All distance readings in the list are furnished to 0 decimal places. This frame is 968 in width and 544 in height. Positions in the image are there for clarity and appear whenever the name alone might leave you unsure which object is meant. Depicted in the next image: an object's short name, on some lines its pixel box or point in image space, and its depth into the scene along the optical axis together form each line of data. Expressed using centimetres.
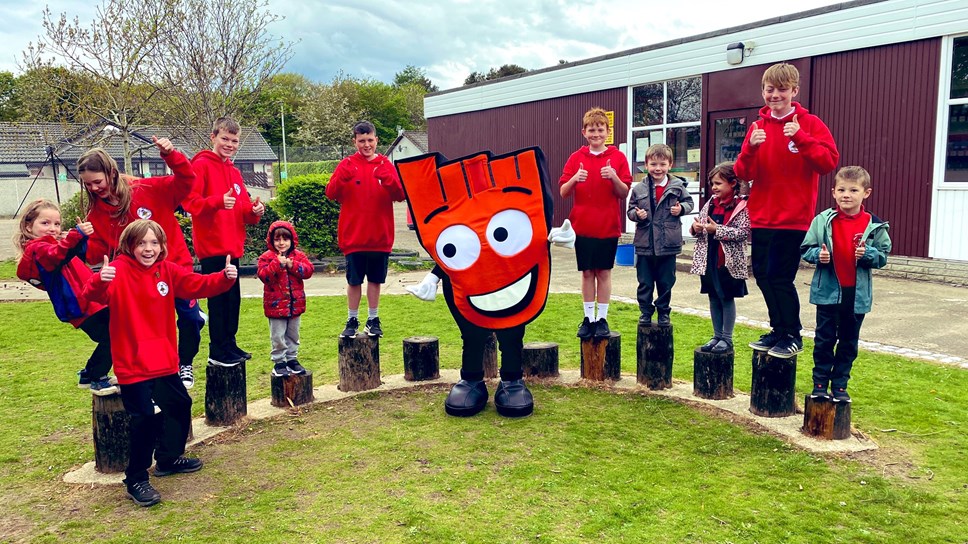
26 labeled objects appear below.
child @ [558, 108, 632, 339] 564
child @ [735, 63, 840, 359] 460
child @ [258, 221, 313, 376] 523
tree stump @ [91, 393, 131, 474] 427
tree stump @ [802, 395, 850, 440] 450
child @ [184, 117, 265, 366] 522
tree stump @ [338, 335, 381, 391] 573
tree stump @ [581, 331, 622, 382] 579
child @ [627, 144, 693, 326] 564
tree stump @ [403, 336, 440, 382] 599
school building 1085
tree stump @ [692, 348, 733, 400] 530
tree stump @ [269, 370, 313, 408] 538
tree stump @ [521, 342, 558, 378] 595
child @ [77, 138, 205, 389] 452
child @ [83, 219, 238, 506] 386
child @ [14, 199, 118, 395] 425
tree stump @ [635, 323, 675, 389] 557
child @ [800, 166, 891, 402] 432
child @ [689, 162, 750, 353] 531
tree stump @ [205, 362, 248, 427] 502
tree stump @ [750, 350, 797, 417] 490
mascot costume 499
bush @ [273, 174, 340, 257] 1374
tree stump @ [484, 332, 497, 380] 610
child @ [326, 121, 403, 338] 588
